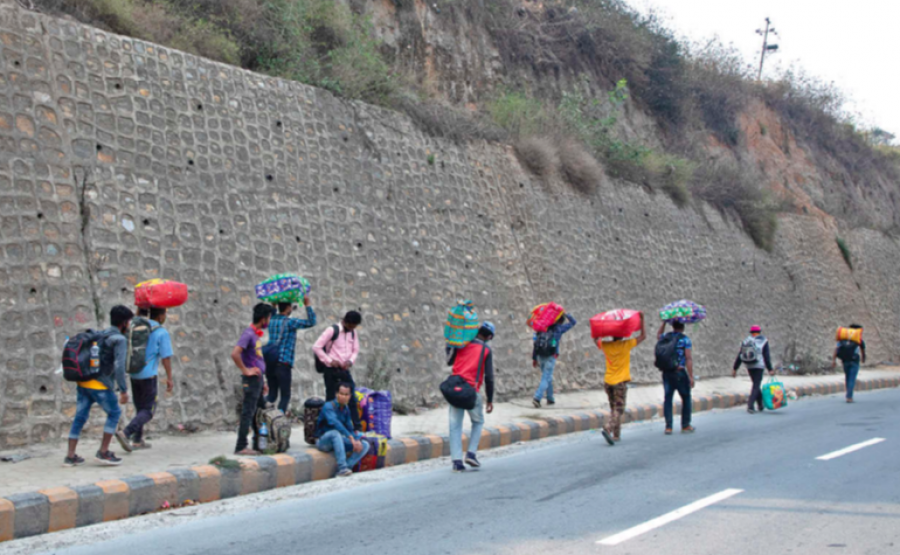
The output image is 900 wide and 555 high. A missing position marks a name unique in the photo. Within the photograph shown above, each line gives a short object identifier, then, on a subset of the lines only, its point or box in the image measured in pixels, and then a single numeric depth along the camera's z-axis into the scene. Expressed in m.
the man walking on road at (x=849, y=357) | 17.91
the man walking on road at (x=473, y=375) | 9.19
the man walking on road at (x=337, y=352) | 9.72
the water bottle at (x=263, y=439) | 9.15
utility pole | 46.77
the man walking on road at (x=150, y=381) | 8.81
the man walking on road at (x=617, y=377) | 11.32
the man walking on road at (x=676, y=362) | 11.90
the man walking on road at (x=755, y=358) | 15.26
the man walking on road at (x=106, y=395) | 8.04
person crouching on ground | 9.00
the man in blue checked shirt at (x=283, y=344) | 9.77
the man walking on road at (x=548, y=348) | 14.98
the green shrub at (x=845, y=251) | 33.18
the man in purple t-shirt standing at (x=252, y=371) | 8.98
